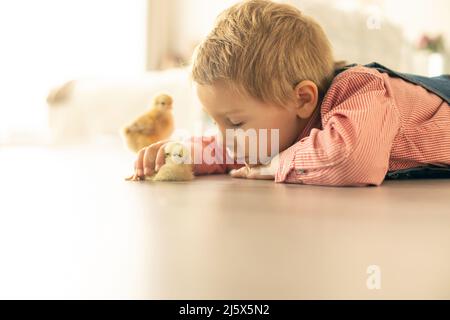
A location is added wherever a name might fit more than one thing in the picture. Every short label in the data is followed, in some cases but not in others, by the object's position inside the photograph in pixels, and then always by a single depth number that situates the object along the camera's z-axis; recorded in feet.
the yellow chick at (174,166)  3.93
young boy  3.44
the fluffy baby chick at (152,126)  4.67
